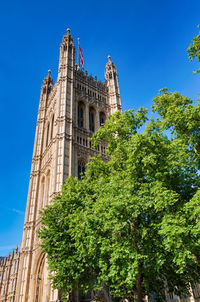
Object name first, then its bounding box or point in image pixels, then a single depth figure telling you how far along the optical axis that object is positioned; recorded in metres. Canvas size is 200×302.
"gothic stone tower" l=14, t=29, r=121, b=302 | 26.11
